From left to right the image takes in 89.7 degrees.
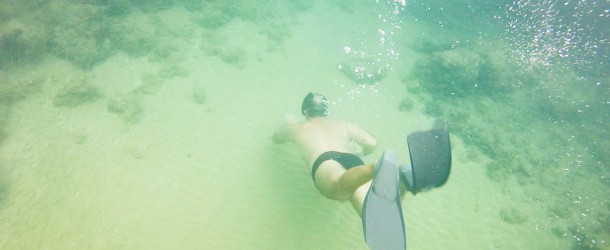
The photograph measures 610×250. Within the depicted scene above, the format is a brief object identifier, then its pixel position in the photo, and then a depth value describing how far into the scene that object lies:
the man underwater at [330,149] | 3.74
